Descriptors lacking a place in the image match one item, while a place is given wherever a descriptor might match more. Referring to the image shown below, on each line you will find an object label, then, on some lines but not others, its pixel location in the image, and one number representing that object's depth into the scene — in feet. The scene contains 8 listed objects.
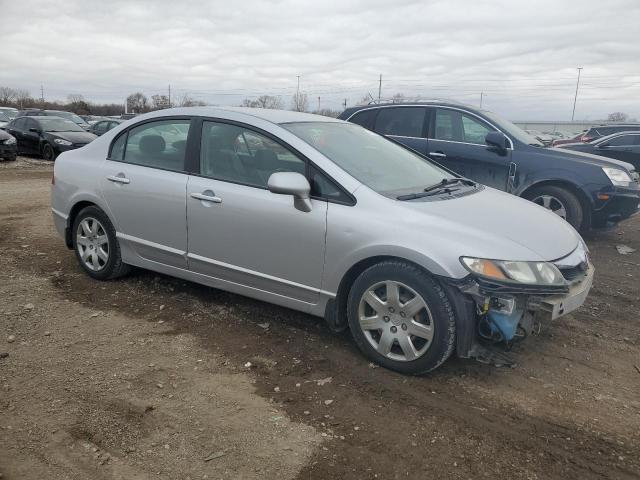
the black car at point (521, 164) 22.99
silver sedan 10.62
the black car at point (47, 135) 53.78
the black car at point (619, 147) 41.19
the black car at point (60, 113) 79.25
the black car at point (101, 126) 68.16
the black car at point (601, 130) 55.11
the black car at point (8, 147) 50.34
